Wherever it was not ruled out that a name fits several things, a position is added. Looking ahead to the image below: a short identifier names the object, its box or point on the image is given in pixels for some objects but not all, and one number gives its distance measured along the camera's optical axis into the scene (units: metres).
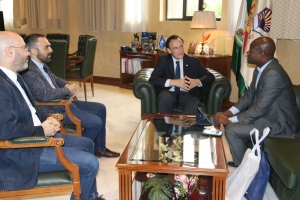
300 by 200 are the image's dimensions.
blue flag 5.83
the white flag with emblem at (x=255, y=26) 3.74
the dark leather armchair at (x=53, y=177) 1.82
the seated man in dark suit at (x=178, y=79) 3.53
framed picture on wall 6.01
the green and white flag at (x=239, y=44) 4.19
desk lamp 4.79
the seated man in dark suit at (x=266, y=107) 2.61
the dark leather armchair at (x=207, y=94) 3.54
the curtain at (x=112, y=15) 6.15
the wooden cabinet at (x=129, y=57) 6.05
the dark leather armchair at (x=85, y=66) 5.13
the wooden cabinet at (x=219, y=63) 4.82
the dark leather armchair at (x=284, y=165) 1.98
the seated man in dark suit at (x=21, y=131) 1.83
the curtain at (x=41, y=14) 7.07
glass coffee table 1.91
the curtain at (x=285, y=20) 3.42
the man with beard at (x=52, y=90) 2.68
